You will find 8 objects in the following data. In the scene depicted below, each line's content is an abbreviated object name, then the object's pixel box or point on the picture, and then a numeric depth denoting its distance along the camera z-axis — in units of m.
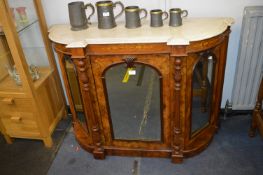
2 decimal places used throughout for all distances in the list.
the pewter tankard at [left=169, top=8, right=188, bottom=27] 1.57
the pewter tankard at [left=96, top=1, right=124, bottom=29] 1.59
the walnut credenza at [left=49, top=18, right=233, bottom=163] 1.48
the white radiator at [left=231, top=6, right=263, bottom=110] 1.77
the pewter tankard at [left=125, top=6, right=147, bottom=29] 1.58
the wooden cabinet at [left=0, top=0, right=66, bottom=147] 1.78
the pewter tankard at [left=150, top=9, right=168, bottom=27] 1.58
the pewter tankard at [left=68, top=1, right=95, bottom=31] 1.62
